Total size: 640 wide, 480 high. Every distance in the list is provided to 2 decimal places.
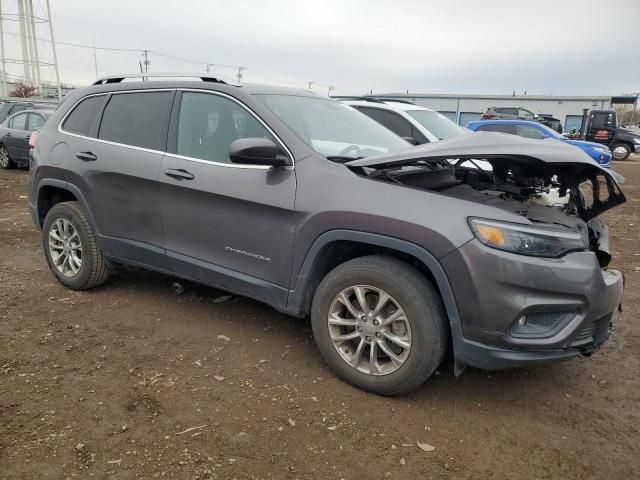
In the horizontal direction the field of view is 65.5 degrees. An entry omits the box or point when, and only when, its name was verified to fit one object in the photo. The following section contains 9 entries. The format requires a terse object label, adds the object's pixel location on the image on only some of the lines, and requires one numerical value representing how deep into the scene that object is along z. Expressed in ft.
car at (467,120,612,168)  45.09
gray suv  8.12
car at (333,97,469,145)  23.20
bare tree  146.61
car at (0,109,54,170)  37.82
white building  133.59
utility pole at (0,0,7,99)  129.39
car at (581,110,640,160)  70.59
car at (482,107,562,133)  74.98
